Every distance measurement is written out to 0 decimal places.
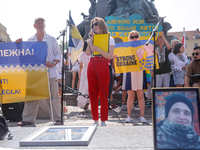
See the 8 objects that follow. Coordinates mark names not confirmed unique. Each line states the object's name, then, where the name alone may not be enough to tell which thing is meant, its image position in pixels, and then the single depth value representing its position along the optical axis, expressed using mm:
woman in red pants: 3832
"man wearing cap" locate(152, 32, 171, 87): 6398
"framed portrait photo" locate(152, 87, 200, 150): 1549
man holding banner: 4473
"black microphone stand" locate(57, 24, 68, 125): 4114
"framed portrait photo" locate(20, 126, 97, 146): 1881
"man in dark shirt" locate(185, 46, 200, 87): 4551
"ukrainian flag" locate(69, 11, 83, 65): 5098
